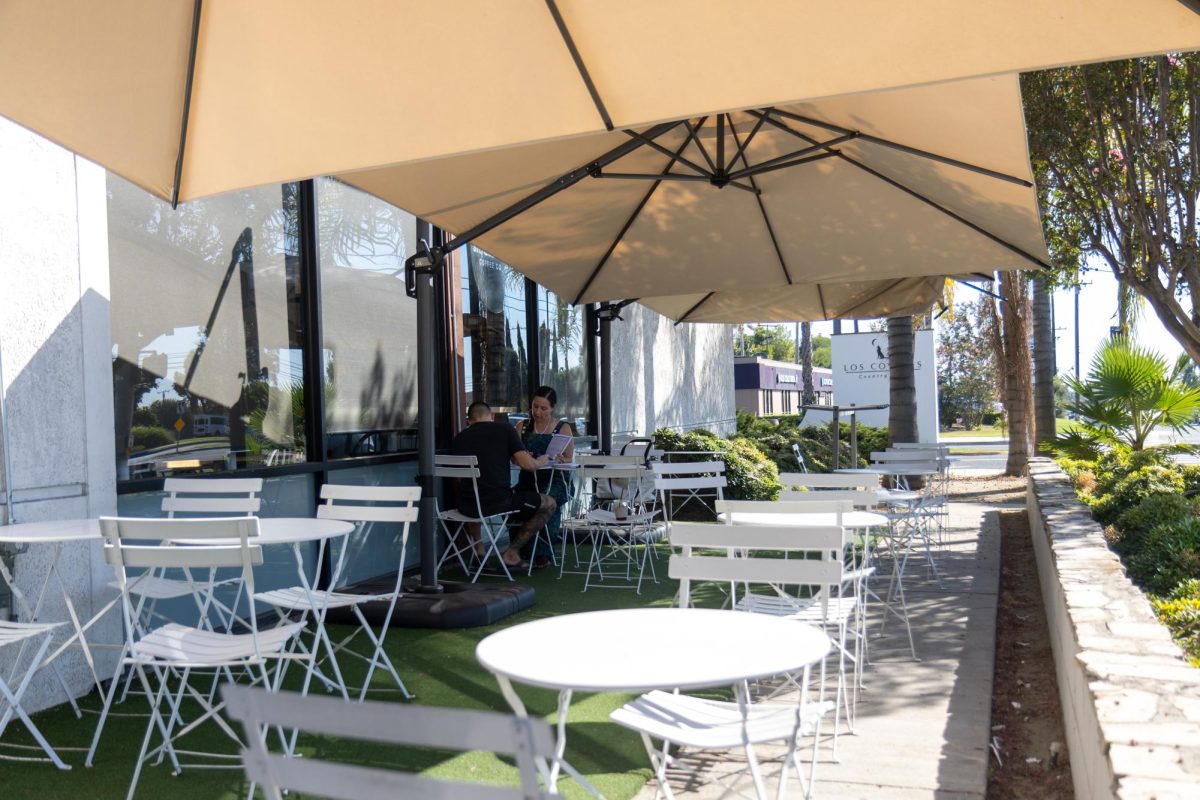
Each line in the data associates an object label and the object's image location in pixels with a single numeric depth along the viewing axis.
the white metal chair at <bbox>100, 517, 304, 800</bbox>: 3.45
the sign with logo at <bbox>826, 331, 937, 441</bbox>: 23.25
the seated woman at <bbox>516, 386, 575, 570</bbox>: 8.36
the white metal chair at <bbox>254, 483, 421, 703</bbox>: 4.21
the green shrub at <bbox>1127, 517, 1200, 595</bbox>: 5.48
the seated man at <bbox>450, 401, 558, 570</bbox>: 7.30
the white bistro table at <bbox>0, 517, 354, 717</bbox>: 3.88
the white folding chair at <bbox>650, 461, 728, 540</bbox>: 6.72
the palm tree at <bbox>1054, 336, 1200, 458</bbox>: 11.05
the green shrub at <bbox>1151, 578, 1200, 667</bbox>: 4.26
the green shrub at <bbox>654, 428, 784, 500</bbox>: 11.01
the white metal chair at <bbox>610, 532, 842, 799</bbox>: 2.63
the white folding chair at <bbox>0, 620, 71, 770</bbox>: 3.75
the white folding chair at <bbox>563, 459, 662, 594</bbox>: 7.42
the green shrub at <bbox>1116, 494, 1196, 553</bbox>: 6.46
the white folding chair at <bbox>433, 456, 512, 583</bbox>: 7.11
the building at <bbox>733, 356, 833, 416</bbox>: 39.19
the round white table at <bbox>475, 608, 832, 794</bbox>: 2.27
